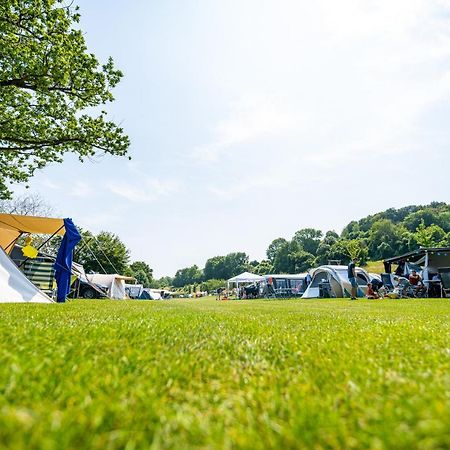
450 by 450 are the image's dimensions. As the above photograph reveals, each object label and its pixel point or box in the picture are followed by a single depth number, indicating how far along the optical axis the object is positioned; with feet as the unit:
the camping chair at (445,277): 66.54
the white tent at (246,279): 136.58
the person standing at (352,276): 58.18
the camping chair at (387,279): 80.98
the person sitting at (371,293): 63.00
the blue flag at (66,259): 38.75
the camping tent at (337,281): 75.46
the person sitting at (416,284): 62.49
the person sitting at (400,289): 63.93
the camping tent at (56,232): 38.86
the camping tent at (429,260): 64.90
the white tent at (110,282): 89.61
